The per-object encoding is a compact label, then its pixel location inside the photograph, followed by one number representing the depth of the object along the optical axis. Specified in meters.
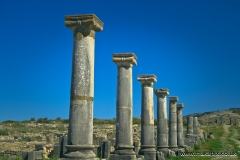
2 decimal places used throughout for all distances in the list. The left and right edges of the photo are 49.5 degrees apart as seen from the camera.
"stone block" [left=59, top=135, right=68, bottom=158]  13.17
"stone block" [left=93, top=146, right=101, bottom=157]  13.39
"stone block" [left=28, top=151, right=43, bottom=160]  10.87
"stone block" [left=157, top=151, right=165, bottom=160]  14.04
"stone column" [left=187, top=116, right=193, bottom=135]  29.14
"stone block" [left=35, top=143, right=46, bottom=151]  13.57
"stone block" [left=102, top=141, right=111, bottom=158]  13.47
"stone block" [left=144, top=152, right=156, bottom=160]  13.78
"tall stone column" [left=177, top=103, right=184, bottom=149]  22.23
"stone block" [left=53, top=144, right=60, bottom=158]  13.20
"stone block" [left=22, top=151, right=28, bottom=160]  10.97
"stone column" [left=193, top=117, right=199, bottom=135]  32.26
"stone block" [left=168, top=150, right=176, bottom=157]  16.50
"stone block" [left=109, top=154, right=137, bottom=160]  11.14
